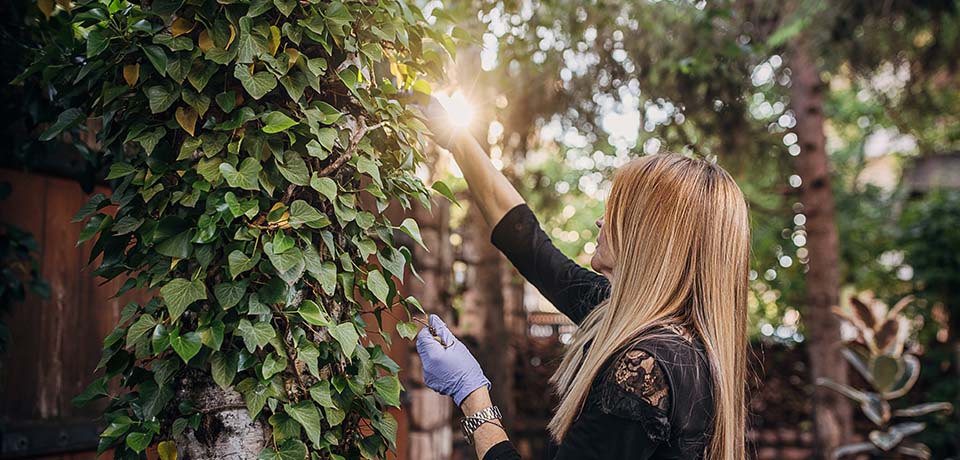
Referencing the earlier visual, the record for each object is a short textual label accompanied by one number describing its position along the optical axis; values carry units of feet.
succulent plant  18.04
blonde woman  5.31
